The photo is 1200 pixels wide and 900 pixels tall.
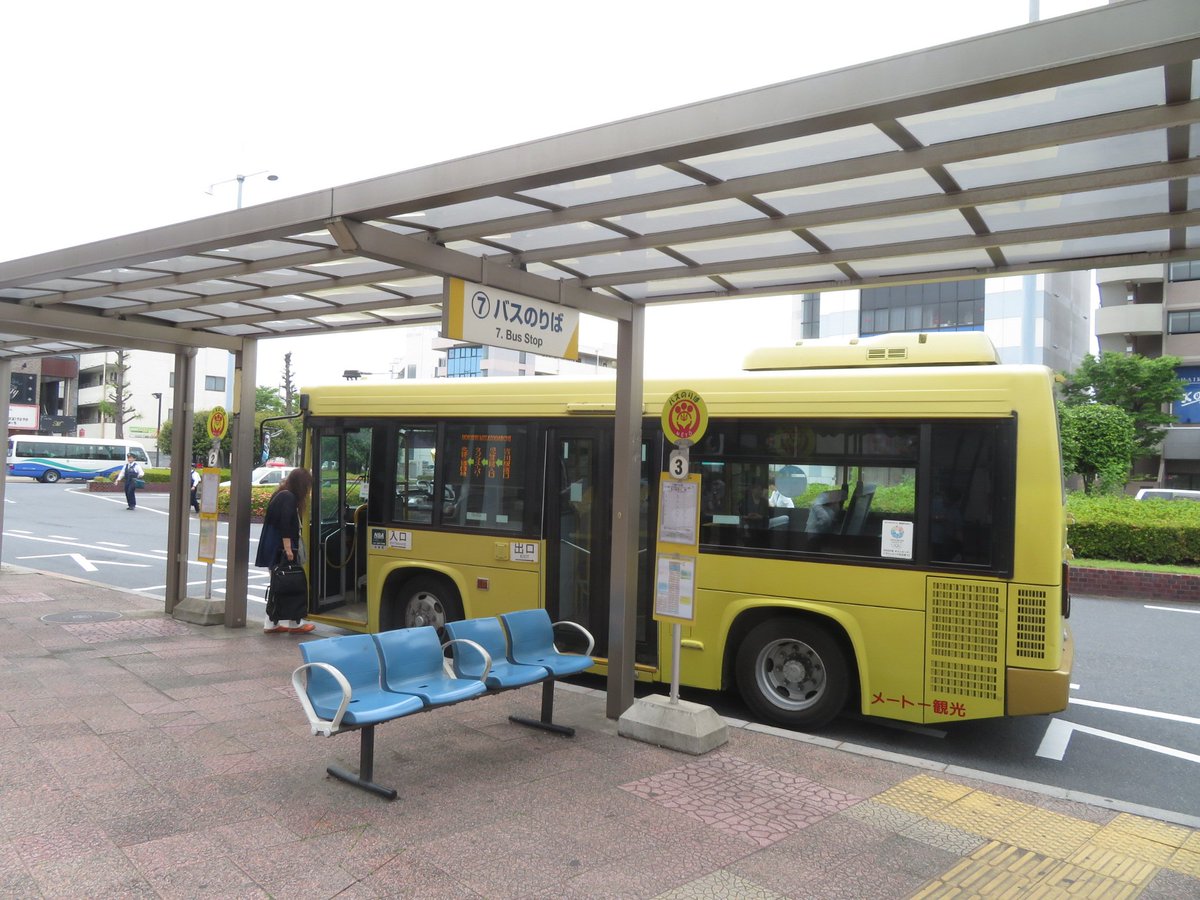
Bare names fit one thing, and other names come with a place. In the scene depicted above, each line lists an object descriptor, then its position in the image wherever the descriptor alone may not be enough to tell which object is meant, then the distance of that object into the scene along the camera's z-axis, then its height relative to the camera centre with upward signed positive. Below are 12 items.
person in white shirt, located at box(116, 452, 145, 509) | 28.70 -0.83
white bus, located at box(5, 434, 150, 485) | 46.59 -0.23
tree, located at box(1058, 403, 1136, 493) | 25.75 +1.26
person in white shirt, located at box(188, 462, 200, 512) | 26.93 -1.14
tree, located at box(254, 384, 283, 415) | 79.73 +5.73
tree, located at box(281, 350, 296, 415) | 71.31 +7.03
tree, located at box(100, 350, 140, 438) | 61.55 +4.38
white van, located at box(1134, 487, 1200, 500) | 21.48 -0.13
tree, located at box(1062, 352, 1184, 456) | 40.41 +4.81
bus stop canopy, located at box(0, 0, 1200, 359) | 3.47 +1.53
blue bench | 4.61 -1.28
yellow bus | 5.70 -0.37
